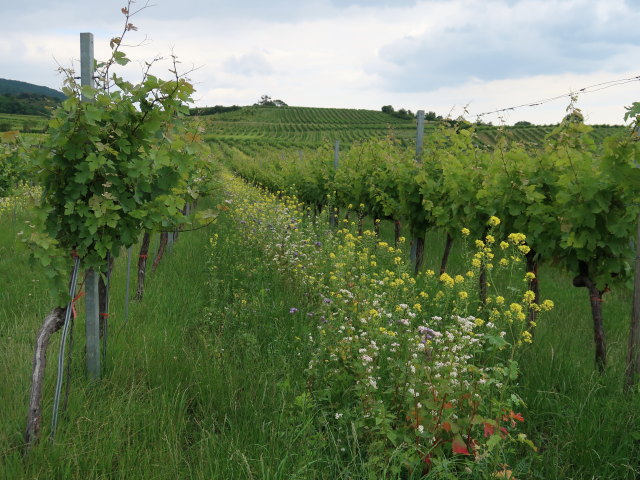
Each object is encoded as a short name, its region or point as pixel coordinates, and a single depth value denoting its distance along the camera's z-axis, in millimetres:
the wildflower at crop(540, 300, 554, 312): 2799
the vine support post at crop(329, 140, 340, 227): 12491
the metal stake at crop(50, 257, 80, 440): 2659
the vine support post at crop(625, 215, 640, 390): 3482
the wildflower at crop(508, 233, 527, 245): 3258
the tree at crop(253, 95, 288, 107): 119062
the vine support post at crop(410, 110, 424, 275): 7656
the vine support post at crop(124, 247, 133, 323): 4530
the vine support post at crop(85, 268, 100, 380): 3248
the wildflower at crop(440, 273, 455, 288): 3184
